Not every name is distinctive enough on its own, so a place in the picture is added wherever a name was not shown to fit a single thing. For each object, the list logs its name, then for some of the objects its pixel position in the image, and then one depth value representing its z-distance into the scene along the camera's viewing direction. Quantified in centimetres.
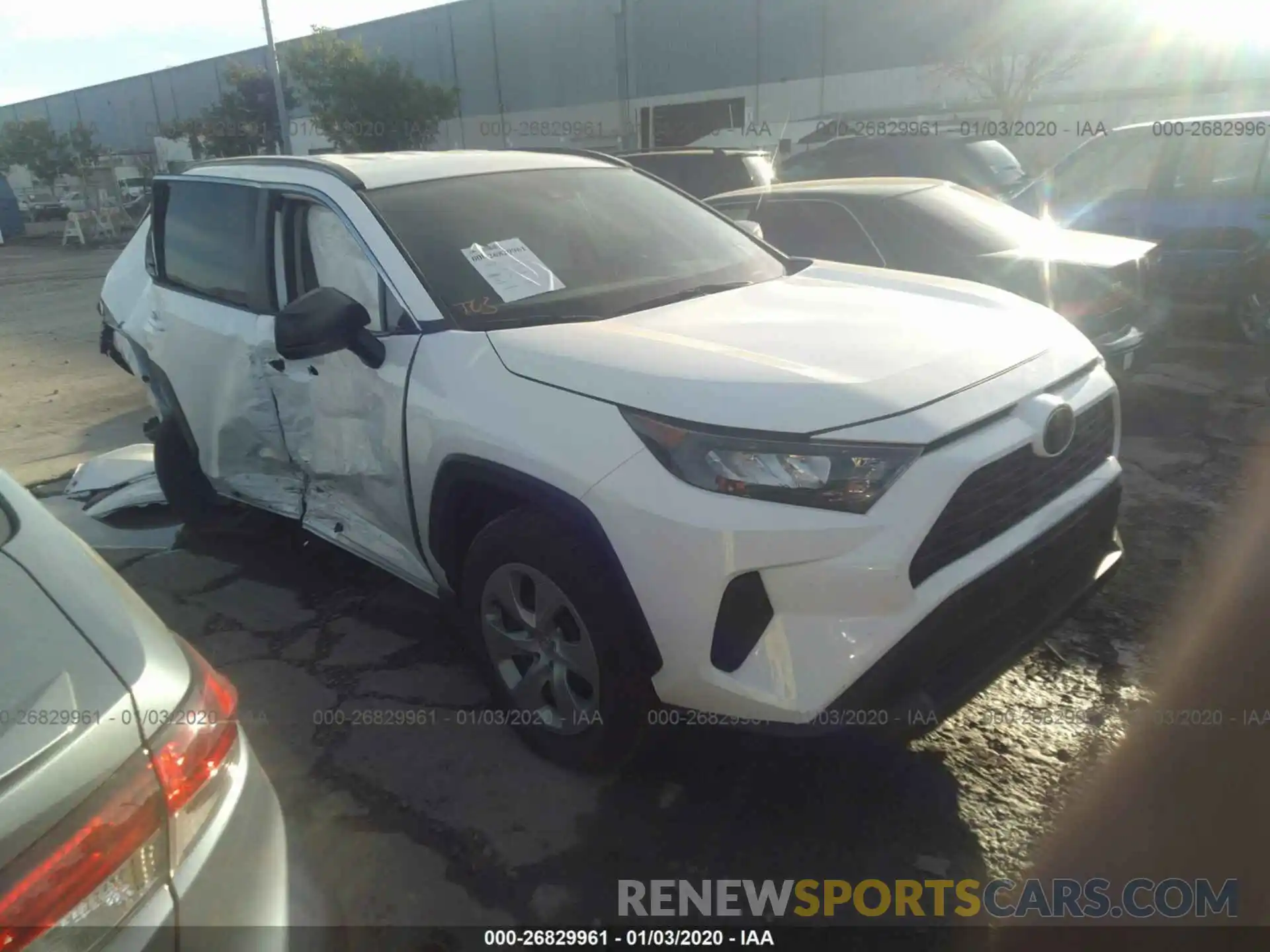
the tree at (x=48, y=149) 3444
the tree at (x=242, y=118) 3334
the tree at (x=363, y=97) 3009
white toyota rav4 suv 208
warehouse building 2452
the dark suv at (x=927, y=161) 1030
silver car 114
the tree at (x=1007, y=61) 2428
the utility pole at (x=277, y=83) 2230
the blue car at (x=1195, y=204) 680
